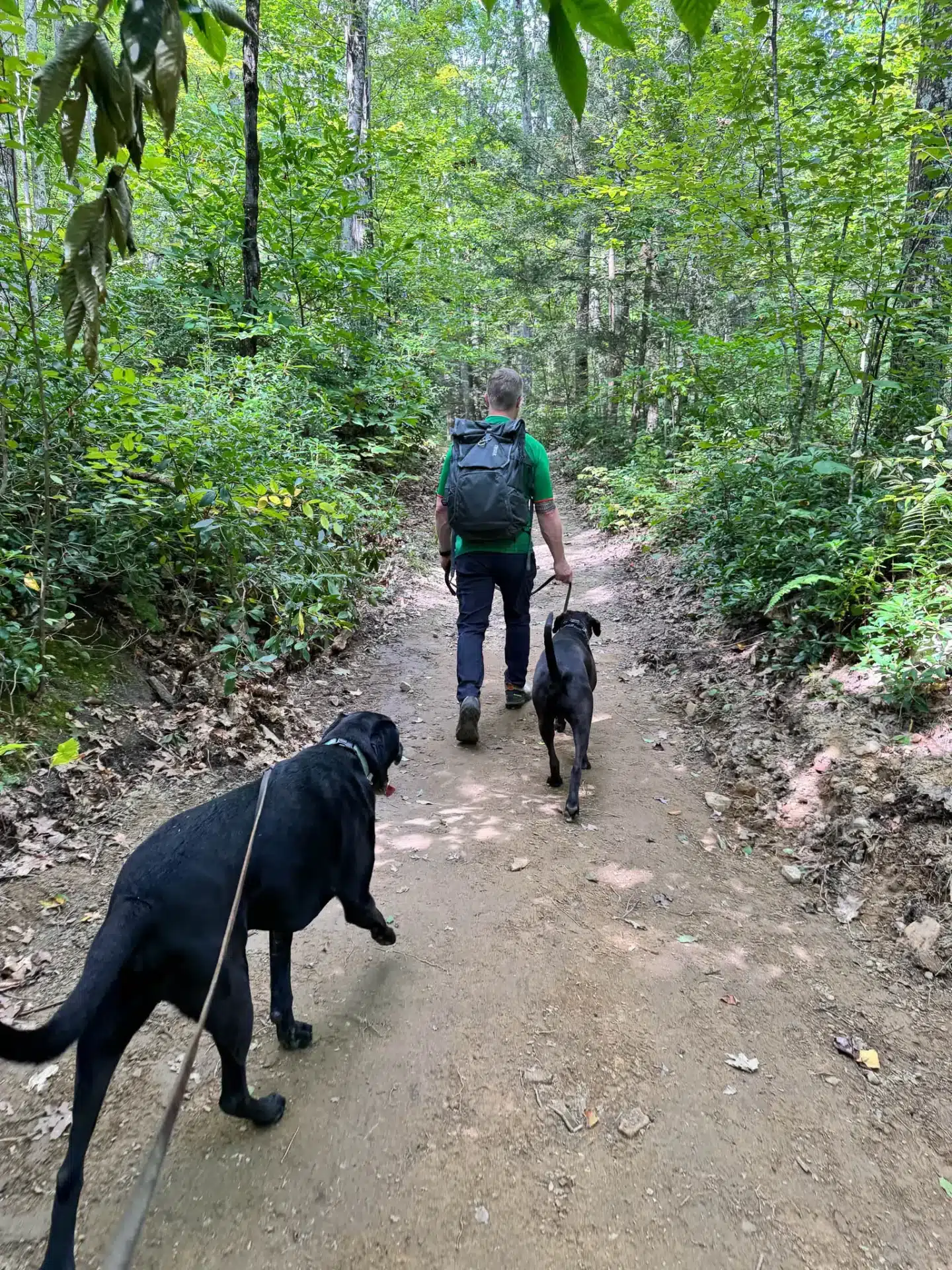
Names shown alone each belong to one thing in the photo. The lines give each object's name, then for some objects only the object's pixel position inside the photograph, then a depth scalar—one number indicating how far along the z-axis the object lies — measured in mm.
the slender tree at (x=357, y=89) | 11570
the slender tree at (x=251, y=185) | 6684
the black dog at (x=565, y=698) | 4121
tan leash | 1051
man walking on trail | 4652
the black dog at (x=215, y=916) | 1768
